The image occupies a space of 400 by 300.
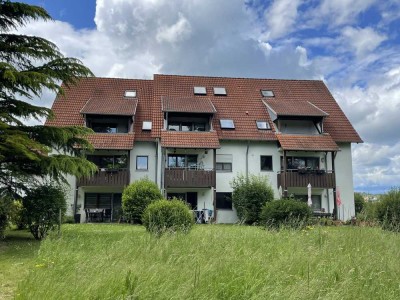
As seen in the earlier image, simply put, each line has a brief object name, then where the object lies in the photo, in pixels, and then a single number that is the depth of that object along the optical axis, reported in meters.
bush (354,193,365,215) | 36.04
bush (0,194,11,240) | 12.78
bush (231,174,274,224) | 27.62
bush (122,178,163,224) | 23.38
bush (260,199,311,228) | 15.77
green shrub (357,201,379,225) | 13.40
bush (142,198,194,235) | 13.41
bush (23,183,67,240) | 13.96
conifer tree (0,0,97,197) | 12.80
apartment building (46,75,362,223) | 28.66
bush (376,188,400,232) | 16.05
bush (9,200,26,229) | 13.30
